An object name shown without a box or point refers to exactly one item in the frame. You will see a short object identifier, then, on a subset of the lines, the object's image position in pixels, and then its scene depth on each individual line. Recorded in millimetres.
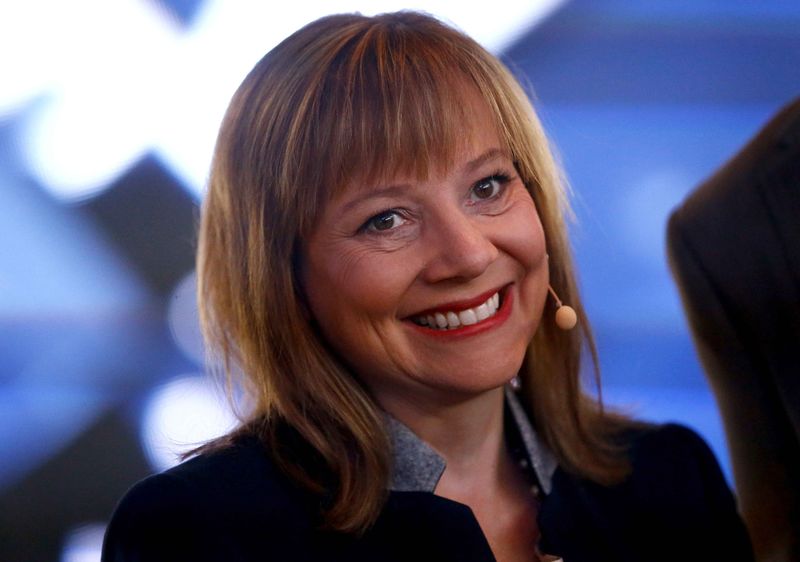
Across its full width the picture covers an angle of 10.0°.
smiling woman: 2330
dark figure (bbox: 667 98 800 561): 2384
